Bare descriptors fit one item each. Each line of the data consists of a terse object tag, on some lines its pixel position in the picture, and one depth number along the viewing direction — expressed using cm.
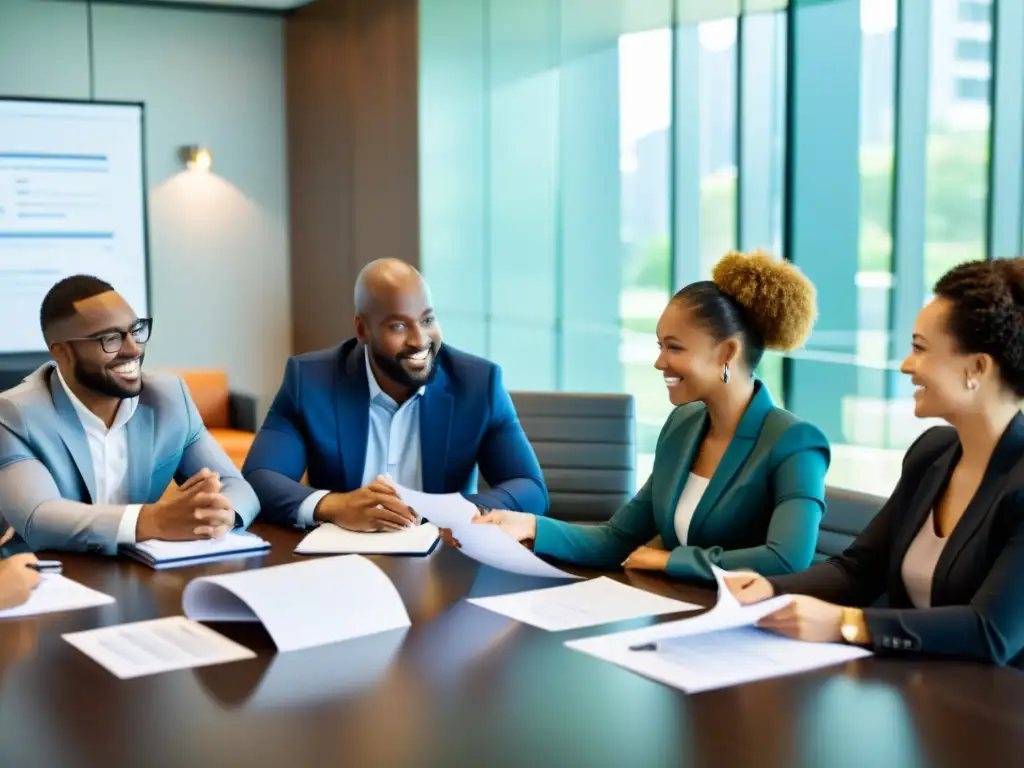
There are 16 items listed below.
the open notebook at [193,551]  258
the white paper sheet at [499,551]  240
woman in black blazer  196
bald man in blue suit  333
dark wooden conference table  154
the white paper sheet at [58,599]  221
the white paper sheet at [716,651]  183
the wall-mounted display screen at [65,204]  821
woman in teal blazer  257
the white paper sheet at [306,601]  201
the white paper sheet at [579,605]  216
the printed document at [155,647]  189
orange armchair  707
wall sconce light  860
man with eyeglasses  270
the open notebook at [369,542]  271
